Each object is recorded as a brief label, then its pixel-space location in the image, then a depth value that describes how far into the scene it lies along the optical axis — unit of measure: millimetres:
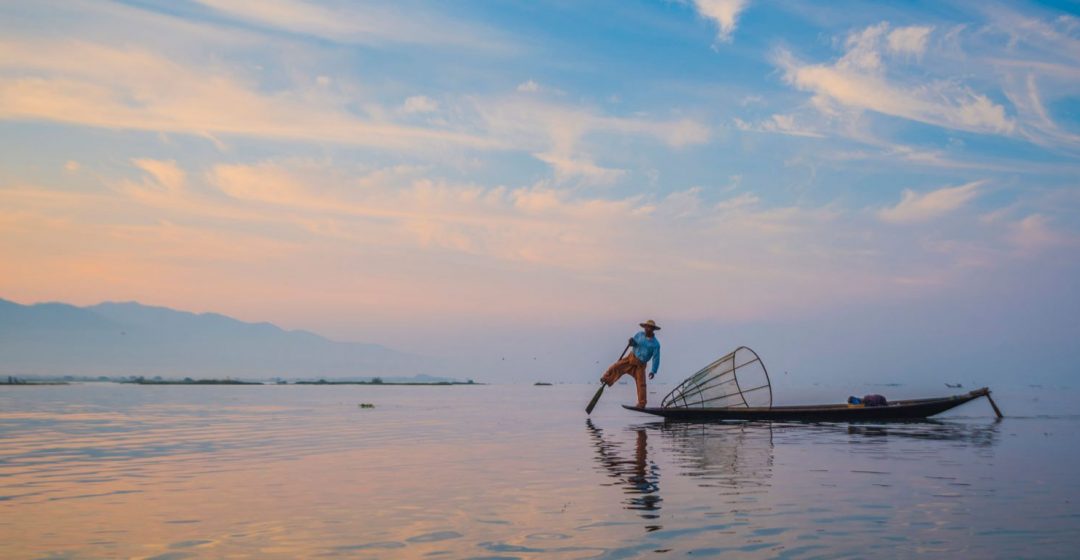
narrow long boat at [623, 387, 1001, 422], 35438
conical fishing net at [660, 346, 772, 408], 36938
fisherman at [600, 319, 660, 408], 35531
